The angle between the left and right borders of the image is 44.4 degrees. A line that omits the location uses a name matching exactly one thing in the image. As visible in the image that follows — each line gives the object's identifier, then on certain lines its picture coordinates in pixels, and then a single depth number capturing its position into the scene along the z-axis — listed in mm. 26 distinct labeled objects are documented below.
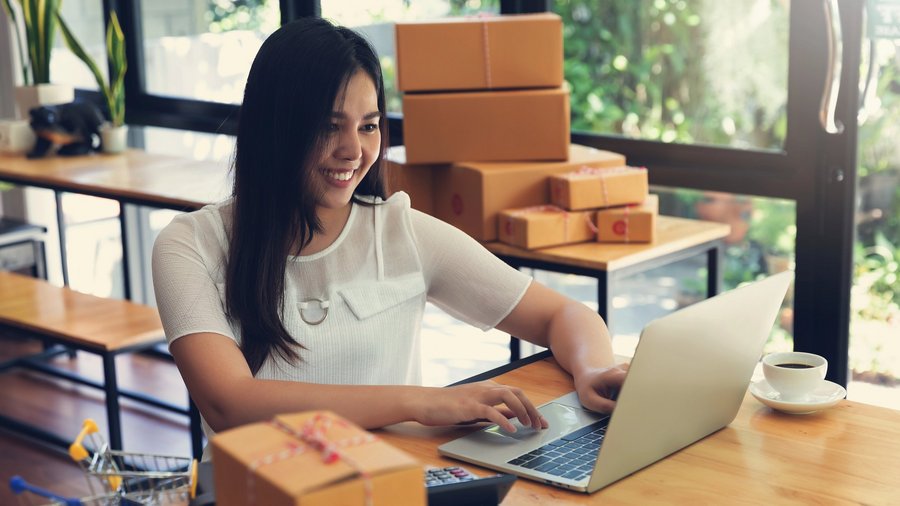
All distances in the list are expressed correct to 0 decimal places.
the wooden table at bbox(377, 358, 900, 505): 1238
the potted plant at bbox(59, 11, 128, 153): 3977
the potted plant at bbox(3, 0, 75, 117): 4121
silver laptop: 1220
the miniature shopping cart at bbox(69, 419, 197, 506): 2078
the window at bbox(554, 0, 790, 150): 2820
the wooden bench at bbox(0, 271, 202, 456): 2770
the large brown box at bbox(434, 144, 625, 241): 2645
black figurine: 3932
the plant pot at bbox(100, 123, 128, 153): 3988
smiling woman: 1510
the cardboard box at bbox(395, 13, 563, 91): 2686
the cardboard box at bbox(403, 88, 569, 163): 2691
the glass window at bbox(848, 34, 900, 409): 2635
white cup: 1491
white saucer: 1463
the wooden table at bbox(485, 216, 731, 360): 2455
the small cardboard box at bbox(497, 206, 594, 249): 2555
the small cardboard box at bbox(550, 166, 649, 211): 2598
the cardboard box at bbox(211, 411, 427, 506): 799
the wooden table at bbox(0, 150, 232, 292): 3203
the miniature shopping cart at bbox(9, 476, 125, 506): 1662
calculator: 1124
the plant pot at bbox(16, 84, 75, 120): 4113
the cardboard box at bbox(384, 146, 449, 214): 2779
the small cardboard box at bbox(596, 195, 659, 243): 2602
